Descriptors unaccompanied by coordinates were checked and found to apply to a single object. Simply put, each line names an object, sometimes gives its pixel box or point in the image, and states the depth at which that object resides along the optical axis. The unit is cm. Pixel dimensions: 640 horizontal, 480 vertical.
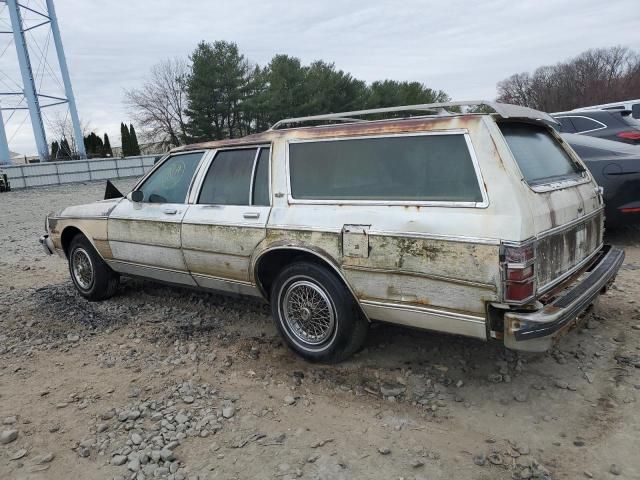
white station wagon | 284
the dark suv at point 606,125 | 740
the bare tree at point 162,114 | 5300
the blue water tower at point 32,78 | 3175
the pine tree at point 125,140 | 4234
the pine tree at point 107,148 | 4319
